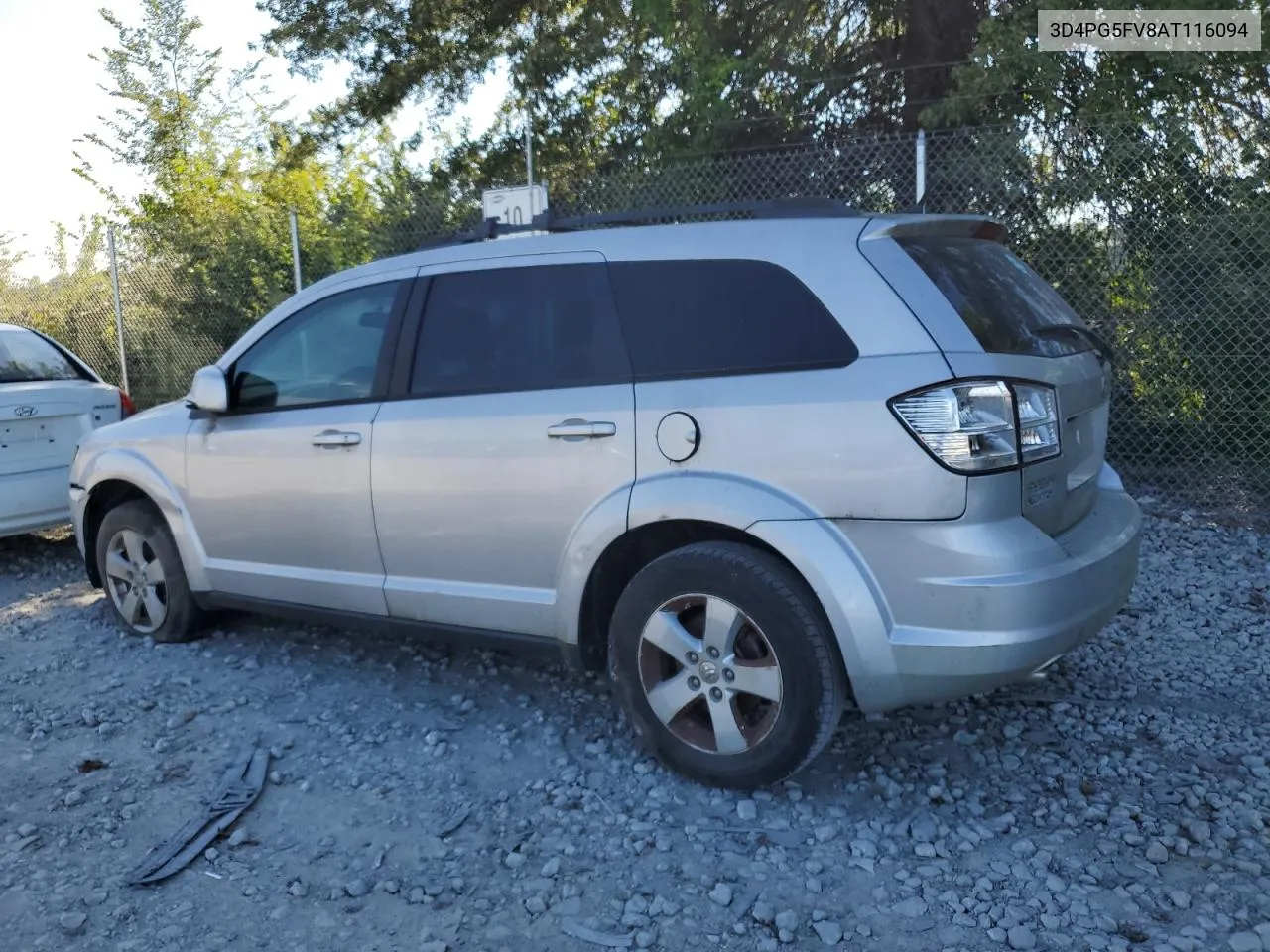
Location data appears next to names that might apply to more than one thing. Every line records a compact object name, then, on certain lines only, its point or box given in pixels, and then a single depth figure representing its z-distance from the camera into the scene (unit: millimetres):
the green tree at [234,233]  10695
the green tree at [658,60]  9281
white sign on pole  8602
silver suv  3197
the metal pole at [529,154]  9297
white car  6770
